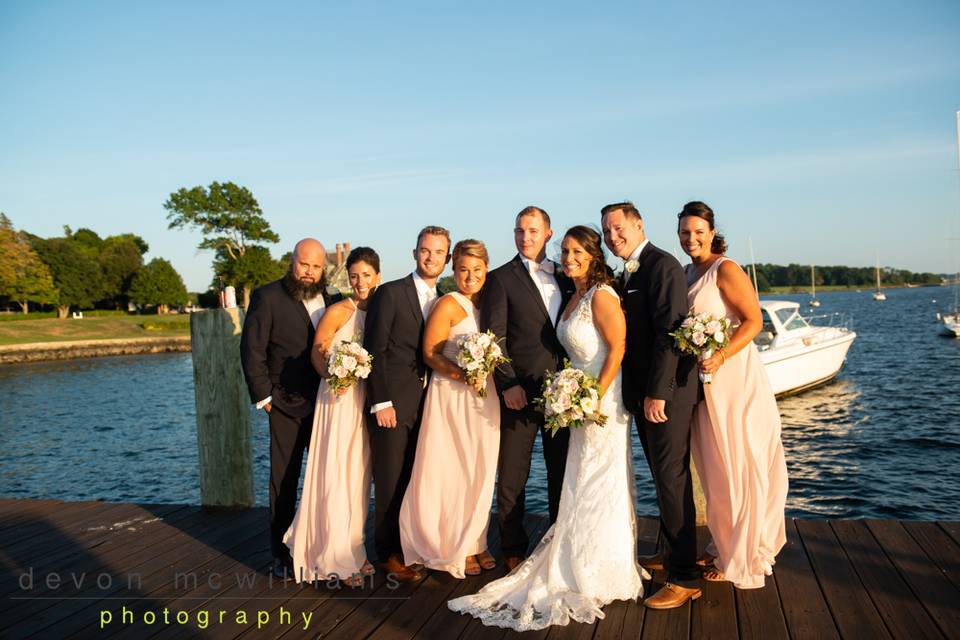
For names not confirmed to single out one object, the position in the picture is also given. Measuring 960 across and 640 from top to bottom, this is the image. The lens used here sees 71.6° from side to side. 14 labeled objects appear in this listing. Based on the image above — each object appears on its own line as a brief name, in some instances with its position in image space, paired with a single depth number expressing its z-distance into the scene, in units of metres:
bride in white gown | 4.13
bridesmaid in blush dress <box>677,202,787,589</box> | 4.32
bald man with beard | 5.00
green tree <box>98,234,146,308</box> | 77.88
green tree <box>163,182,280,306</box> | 73.00
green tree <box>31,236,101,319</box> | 68.69
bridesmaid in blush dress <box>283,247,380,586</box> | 4.73
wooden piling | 6.36
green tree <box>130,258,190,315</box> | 77.56
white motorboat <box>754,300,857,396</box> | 23.58
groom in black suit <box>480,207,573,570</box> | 4.70
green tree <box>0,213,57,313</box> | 59.59
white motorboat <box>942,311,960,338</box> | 49.25
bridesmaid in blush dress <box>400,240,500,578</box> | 4.73
